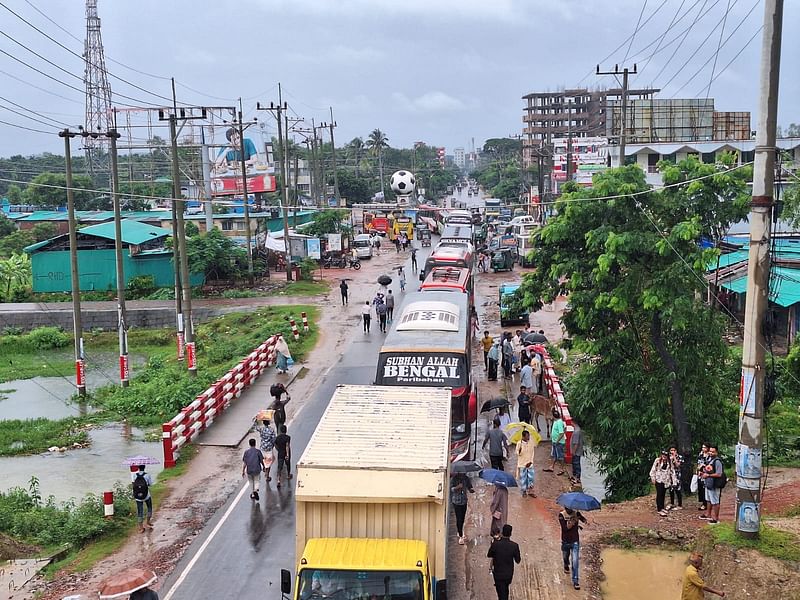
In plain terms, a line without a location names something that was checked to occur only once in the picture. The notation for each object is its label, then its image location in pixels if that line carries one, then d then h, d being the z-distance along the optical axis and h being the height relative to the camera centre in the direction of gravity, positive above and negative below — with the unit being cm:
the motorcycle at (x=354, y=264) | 5646 -365
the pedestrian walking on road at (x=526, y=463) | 1695 -515
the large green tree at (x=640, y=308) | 1817 -227
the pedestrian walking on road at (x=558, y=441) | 1875 -523
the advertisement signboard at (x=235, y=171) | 6844 +329
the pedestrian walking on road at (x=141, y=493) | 1532 -510
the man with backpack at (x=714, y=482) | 1459 -479
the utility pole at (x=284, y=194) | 4873 +92
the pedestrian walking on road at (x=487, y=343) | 2896 -466
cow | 2241 -536
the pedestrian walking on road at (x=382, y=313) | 3556 -437
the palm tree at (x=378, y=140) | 15526 +1284
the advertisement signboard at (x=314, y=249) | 5443 -253
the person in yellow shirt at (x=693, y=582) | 1070 -478
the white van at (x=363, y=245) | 6164 -267
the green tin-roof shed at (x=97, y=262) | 4581 -267
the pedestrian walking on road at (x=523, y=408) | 2056 -490
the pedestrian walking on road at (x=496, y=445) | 1709 -483
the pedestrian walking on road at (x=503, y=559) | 1162 -484
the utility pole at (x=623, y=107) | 3192 +406
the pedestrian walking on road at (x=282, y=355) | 2800 -480
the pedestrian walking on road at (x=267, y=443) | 1784 -494
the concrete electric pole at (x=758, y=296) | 1223 -135
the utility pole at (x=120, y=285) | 2669 -238
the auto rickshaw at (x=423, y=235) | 7238 -236
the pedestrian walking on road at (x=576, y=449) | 1794 -518
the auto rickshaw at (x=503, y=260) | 5469 -340
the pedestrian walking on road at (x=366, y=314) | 3478 -433
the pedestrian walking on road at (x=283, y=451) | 1791 -514
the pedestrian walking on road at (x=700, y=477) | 1509 -489
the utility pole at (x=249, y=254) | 4628 -240
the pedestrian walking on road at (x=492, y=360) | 2692 -485
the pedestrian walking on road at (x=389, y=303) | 3617 -402
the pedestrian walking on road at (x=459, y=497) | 1416 -485
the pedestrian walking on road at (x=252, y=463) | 1639 -489
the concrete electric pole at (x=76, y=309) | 2703 -317
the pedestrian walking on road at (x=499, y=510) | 1367 -490
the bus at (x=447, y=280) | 2772 -247
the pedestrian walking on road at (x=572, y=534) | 1273 -495
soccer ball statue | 8881 +272
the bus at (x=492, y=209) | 9343 -17
